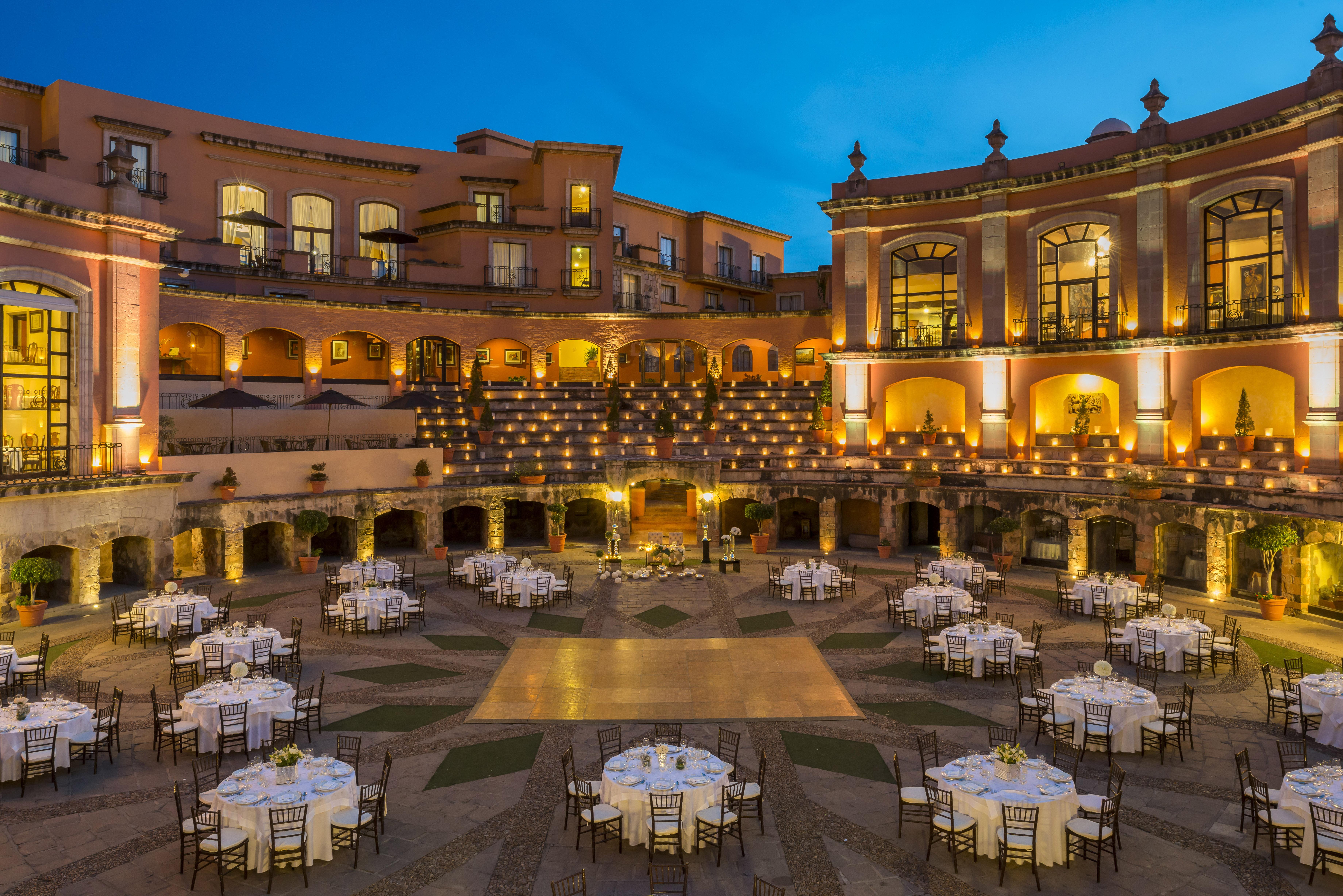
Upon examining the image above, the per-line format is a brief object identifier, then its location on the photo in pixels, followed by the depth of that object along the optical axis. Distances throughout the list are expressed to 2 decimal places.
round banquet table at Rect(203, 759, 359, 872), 10.01
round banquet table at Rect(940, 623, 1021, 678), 17.19
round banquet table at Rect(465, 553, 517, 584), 25.69
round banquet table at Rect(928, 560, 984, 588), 24.17
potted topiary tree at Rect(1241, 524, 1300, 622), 21.14
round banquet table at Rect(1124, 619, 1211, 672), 17.45
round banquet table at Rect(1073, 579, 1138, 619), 21.56
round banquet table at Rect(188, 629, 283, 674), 16.78
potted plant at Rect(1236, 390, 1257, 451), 26.64
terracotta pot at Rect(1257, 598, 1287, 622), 21.36
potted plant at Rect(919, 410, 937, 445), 34.38
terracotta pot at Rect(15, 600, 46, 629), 20.56
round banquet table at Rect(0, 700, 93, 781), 12.19
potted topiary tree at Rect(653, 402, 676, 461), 33.28
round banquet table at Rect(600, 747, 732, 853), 10.59
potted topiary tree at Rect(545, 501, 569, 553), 32.12
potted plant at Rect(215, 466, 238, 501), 26.59
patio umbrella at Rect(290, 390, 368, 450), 30.84
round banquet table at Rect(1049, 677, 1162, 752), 13.34
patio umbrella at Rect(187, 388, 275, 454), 28.34
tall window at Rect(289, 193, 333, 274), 40.22
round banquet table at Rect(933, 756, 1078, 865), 10.18
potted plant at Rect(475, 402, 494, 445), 34.00
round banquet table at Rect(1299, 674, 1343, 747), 13.61
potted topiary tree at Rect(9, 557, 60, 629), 19.86
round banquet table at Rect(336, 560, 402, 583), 24.08
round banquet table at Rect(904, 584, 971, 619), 21.17
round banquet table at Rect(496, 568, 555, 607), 23.44
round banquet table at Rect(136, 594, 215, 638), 19.62
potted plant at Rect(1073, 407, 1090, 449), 30.73
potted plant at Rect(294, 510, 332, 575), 27.09
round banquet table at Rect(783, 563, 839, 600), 24.16
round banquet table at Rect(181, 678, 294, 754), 13.40
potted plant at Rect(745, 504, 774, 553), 30.12
